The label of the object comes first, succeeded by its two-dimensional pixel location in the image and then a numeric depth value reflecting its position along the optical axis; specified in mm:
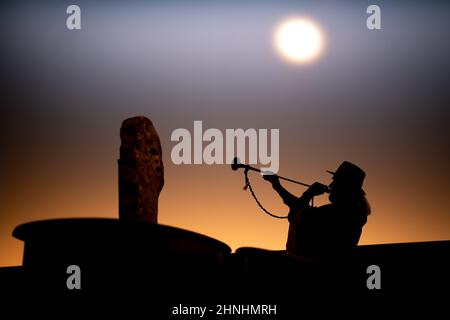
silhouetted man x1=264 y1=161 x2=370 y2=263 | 6805
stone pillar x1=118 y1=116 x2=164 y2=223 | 5664
